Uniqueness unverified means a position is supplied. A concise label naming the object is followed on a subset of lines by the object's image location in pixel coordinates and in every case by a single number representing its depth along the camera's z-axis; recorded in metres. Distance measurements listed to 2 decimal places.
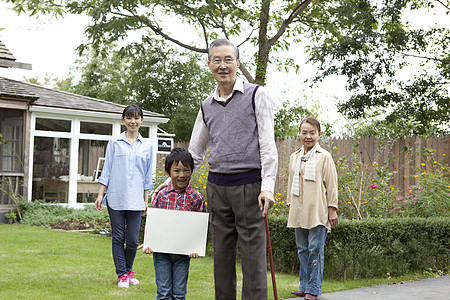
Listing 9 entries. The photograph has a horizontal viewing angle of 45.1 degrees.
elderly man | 3.32
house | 13.49
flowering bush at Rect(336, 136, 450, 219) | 7.67
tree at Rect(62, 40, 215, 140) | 27.64
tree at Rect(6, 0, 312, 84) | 15.73
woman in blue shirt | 5.50
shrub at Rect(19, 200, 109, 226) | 12.49
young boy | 3.76
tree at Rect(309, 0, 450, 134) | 16.25
